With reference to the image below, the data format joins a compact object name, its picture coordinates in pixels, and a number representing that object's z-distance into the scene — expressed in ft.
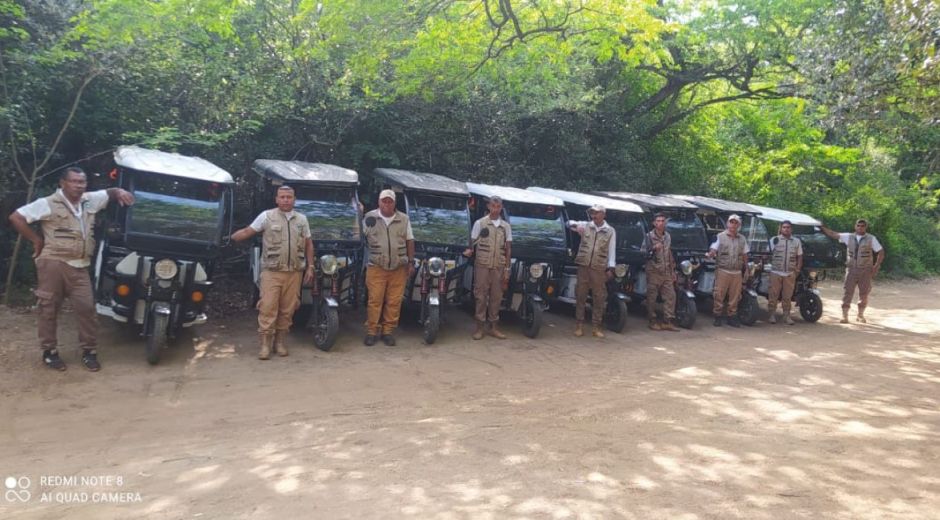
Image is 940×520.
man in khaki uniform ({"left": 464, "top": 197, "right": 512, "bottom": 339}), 26.76
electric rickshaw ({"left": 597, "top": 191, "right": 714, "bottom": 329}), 32.99
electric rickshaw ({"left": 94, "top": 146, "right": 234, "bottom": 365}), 21.07
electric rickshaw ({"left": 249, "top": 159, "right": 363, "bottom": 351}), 24.23
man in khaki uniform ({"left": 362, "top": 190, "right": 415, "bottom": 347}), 24.52
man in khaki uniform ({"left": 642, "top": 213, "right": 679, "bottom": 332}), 31.52
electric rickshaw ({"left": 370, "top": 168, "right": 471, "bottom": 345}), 26.08
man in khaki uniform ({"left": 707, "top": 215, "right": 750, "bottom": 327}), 32.91
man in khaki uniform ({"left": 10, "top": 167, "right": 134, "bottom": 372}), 19.16
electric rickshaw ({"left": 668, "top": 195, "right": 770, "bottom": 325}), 34.76
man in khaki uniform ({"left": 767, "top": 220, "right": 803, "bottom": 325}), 34.63
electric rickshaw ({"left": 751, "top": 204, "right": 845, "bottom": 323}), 36.63
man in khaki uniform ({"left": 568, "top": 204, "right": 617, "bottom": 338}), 28.60
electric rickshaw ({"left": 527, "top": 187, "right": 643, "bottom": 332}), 30.81
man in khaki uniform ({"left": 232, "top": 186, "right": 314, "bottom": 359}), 22.24
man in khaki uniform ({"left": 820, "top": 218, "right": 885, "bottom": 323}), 37.06
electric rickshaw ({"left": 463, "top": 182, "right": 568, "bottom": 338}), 28.71
